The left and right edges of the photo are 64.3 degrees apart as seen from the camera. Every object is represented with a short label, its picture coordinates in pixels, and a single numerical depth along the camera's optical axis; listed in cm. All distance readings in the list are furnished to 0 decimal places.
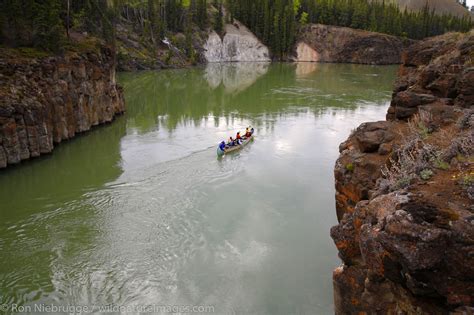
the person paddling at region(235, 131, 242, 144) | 3012
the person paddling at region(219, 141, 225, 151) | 2838
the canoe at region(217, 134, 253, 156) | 2828
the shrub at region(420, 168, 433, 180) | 792
